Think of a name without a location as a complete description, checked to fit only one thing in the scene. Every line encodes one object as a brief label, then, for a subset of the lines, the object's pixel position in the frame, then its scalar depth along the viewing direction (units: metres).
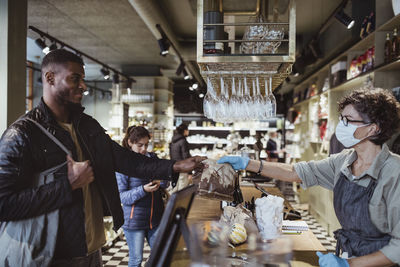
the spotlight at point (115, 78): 8.98
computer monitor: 0.97
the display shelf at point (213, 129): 11.92
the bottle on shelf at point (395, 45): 3.37
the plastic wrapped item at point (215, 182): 1.93
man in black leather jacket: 1.29
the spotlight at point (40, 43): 5.71
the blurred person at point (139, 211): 2.79
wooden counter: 1.14
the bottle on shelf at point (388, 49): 3.52
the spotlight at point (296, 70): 6.93
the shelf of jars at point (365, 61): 3.48
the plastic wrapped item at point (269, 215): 1.83
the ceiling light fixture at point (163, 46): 5.89
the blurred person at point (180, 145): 7.11
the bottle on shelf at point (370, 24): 3.99
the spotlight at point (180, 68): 8.02
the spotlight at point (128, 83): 9.70
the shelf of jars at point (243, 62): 2.18
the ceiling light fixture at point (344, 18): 4.28
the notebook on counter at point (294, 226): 2.33
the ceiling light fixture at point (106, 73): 8.39
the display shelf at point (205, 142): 11.21
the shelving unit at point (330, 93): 3.66
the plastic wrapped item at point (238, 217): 1.99
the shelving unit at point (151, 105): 10.03
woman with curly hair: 1.60
